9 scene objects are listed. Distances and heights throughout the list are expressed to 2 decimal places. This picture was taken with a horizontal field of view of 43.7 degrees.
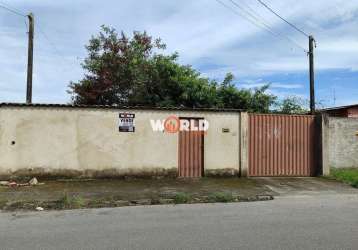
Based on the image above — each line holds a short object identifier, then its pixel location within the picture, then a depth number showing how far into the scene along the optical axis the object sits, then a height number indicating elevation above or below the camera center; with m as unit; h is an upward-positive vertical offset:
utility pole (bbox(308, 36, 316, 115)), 18.84 +3.33
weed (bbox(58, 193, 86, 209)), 10.07 -1.22
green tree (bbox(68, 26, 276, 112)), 20.61 +3.37
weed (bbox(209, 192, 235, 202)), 11.17 -1.18
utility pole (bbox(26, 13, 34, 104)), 18.60 +3.76
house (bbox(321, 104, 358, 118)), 21.30 +1.95
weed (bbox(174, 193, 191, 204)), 10.91 -1.18
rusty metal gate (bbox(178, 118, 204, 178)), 15.22 -0.10
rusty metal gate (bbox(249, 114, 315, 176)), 15.95 +0.21
